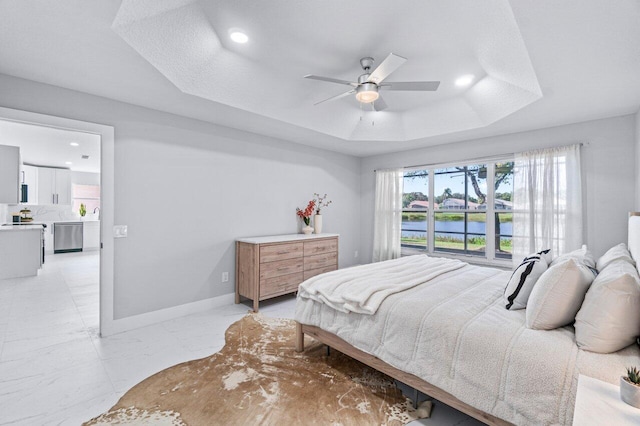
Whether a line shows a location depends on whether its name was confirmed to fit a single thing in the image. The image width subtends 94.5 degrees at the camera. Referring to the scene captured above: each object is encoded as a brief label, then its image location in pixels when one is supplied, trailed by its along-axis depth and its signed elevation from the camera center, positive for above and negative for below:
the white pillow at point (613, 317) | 1.32 -0.47
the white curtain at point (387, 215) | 5.41 -0.02
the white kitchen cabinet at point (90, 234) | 8.48 -0.58
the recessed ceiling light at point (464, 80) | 3.03 +1.42
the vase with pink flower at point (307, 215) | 4.74 -0.01
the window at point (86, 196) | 9.16 +0.58
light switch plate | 3.04 -0.17
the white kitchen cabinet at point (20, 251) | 5.18 -0.65
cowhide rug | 1.81 -1.24
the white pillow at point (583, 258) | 2.04 -0.32
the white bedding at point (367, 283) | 2.08 -0.54
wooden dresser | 3.70 -0.66
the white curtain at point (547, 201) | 3.61 +0.16
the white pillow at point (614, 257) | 1.97 -0.30
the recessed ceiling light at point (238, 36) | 2.30 +1.43
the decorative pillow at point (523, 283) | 1.85 -0.44
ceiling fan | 2.31 +1.06
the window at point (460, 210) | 4.41 +0.06
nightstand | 0.91 -0.64
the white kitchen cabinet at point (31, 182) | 7.98 +0.90
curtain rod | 4.06 +0.83
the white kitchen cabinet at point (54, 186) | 8.27 +0.83
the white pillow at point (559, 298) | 1.54 -0.44
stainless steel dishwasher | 7.89 -0.60
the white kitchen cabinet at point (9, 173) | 4.84 +0.68
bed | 1.30 -0.73
